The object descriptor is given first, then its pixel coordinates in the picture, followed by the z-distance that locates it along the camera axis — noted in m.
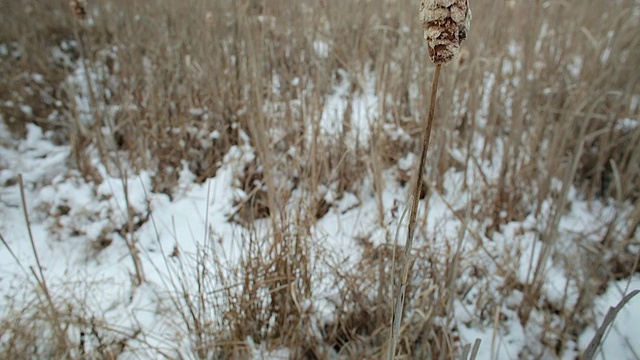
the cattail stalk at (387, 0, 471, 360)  0.38
